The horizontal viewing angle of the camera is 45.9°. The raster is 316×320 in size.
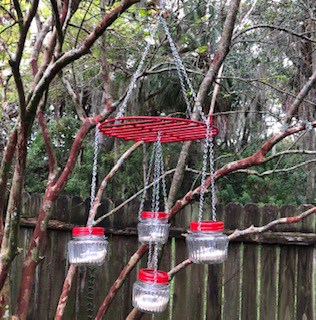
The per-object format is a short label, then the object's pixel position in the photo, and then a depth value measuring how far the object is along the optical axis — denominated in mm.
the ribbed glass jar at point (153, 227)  1527
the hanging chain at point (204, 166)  1073
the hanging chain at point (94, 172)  1233
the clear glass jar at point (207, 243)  1166
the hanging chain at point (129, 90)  1091
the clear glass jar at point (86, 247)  1330
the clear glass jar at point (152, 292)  1234
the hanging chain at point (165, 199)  1574
